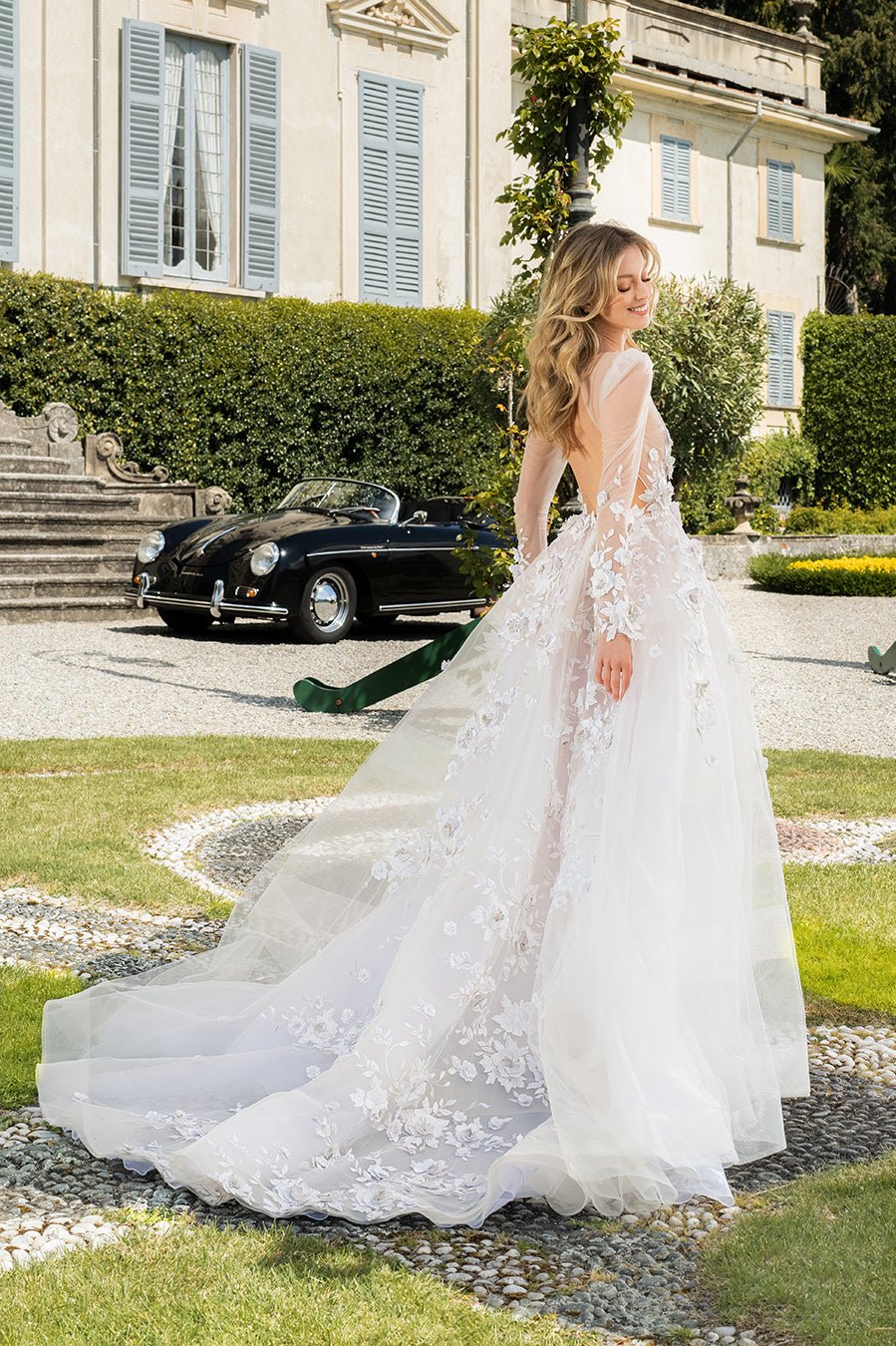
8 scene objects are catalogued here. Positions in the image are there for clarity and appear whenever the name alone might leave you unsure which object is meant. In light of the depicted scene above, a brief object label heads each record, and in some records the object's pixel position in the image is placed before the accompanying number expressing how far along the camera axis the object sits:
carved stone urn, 22.27
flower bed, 18.09
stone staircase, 13.41
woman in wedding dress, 2.78
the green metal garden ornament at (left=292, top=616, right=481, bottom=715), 7.29
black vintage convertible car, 11.68
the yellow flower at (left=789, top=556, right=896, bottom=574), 18.33
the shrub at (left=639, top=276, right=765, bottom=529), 15.37
